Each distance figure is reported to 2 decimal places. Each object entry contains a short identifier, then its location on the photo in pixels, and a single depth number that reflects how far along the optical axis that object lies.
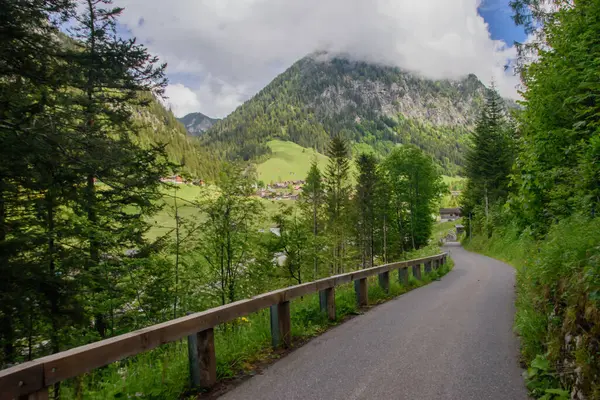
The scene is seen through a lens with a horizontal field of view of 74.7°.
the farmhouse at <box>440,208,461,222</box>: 149.12
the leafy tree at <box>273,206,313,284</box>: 12.95
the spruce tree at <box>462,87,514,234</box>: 45.40
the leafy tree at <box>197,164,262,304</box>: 10.21
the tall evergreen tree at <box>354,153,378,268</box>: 39.75
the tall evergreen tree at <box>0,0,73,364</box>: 6.43
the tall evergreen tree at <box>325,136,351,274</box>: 41.94
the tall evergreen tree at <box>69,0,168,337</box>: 8.77
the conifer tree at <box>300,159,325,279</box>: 38.66
